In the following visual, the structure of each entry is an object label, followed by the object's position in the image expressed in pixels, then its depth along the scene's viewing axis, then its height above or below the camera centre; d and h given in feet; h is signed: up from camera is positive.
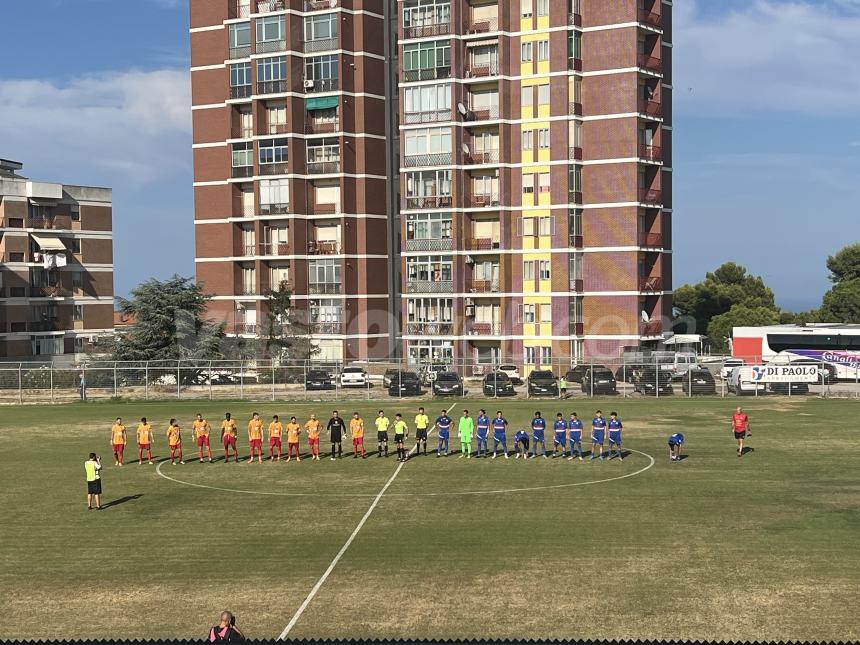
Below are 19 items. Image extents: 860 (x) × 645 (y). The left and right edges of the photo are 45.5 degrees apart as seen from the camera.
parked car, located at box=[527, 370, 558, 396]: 207.87 -12.55
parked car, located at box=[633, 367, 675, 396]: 204.85 -12.00
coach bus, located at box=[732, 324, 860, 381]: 226.99 -5.35
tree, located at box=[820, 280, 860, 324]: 372.17 +6.64
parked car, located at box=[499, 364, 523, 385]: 238.17 -10.93
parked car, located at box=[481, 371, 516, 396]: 209.46 -12.61
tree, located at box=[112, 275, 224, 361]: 247.70 +0.04
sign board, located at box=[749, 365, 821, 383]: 197.98 -9.86
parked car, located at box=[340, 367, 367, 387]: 229.66 -11.58
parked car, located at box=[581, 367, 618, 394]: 207.84 -12.01
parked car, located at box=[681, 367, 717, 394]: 203.75 -11.98
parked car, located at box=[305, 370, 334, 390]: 220.23 -11.68
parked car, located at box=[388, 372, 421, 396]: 212.39 -12.74
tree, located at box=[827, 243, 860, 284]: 403.54 +22.82
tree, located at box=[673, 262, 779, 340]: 385.50 +10.61
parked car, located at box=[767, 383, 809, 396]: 199.21 -12.81
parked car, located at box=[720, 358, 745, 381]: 208.74 -9.13
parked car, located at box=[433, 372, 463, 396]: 209.05 -12.25
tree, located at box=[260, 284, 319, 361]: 262.26 -1.76
